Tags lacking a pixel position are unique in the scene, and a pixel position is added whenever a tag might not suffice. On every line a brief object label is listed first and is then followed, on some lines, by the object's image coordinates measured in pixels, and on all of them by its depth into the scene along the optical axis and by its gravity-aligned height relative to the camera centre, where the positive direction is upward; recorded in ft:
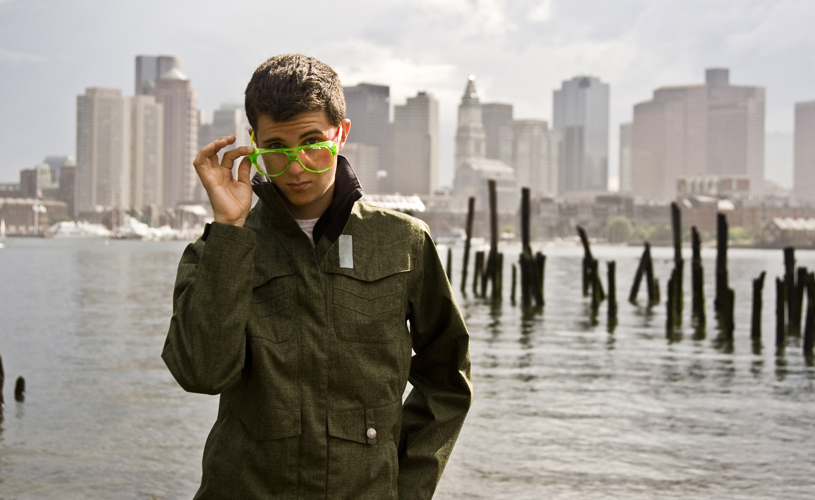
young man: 7.88 -0.78
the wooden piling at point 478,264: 120.16 -4.49
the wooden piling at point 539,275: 102.99 -5.17
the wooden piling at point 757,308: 67.19 -5.64
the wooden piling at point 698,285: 80.43 -4.62
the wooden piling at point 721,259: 75.62 -2.14
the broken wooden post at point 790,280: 75.66 -3.69
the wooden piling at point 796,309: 74.02 -6.26
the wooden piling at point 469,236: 124.87 -0.78
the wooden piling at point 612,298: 87.38 -6.34
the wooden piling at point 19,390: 44.62 -8.27
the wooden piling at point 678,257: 84.89 -2.37
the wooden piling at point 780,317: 68.18 -6.12
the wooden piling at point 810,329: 64.03 -6.60
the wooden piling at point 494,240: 113.39 -1.17
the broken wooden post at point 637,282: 111.98 -6.16
